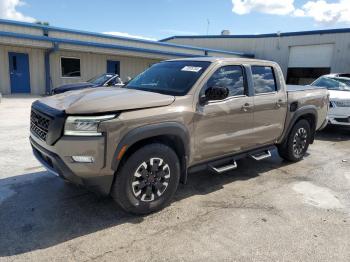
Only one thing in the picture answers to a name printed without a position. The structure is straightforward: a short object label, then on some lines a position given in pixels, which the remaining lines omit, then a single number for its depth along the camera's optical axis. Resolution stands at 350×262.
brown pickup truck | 3.05
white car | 8.27
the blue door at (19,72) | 16.08
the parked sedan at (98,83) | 11.45
